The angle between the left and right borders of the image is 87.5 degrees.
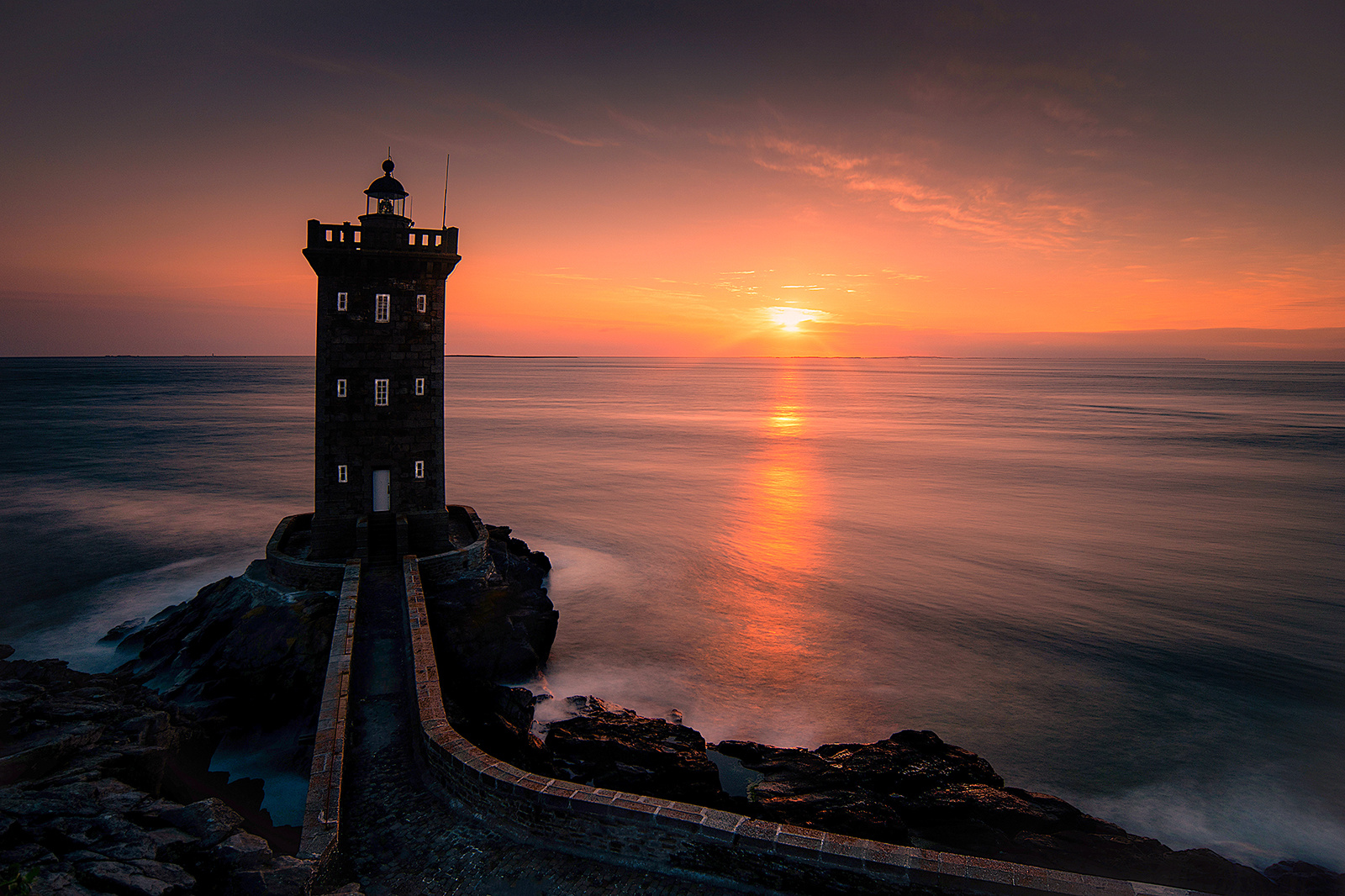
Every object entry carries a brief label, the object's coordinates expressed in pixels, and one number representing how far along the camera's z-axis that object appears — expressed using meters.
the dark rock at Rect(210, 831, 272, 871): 7.36
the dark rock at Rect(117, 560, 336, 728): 14.42
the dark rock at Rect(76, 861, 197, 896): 6.71
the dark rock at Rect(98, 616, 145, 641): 20.05
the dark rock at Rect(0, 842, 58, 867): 6.89
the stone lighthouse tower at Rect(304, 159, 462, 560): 16.89
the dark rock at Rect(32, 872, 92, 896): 6.43
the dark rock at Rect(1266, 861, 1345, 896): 10.36
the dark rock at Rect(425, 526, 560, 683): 16.22
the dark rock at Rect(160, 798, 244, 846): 7.91
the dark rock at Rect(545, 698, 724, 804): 11.91
